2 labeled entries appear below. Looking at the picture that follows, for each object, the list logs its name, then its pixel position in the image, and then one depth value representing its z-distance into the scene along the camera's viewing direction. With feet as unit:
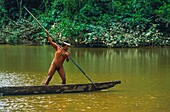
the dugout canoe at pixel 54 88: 37.60
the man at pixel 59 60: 40.57
